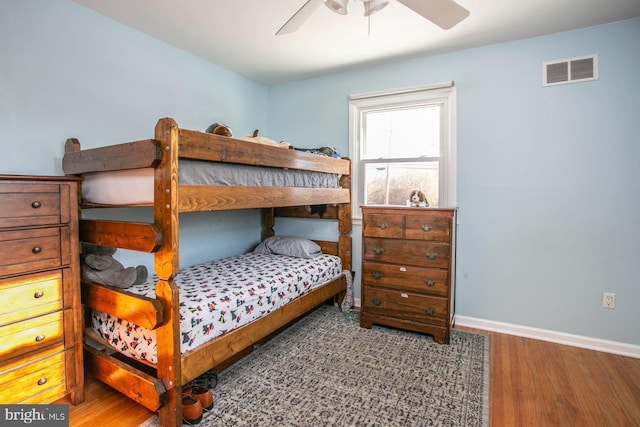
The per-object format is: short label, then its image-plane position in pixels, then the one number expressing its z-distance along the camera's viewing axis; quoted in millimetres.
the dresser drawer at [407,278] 2561
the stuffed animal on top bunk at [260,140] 2137
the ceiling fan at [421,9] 1588
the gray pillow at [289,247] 3135
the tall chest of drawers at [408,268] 2543
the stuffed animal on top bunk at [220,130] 1954
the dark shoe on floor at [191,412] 1653
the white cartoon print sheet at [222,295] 1707
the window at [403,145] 2953
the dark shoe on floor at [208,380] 1955
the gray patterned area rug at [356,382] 1723
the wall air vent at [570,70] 2445
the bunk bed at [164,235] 1512
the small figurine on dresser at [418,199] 2869
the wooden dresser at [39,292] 1566
